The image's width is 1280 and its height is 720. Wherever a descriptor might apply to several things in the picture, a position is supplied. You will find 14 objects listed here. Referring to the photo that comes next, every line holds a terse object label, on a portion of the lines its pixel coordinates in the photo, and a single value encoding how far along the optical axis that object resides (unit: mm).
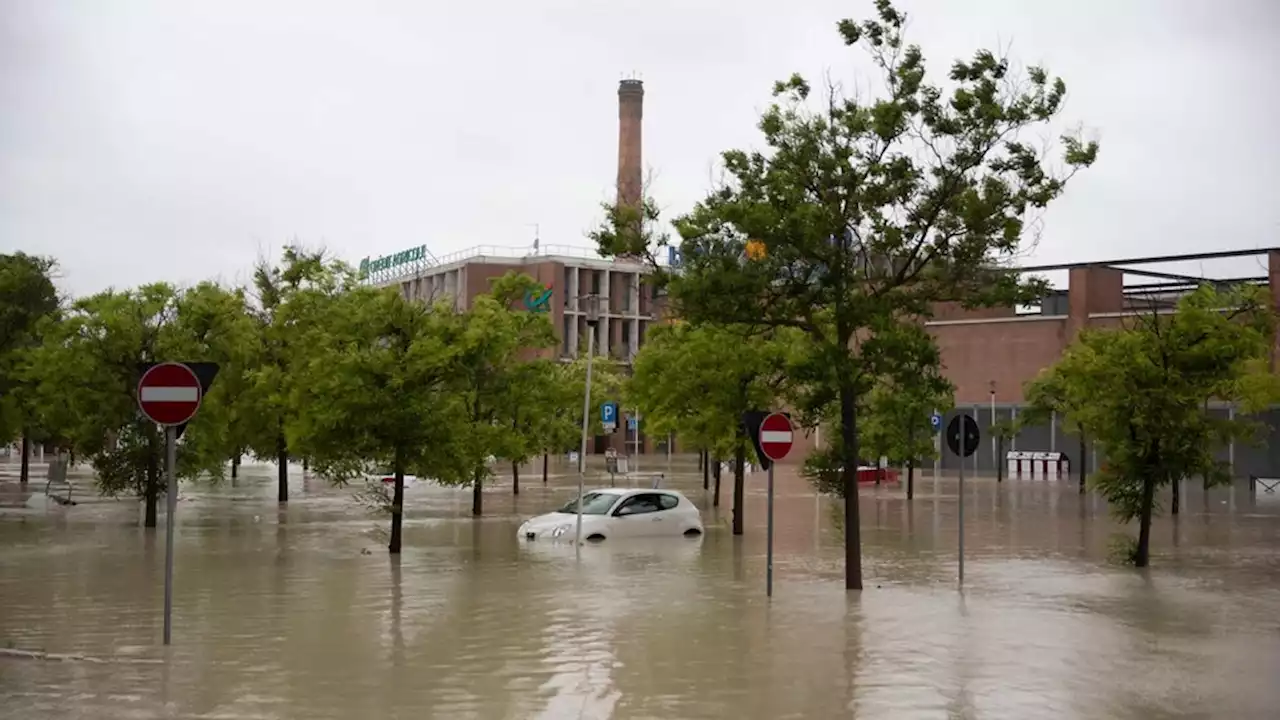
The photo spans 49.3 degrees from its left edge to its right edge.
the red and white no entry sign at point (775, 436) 18281
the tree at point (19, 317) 39128
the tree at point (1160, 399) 23141
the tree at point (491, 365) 25109
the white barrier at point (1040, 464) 77438
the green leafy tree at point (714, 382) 30156
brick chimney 118188
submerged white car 29016
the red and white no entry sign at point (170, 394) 13625
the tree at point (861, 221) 18953
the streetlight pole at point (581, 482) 26688
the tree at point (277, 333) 38469
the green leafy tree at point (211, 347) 32781
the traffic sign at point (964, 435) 20812
